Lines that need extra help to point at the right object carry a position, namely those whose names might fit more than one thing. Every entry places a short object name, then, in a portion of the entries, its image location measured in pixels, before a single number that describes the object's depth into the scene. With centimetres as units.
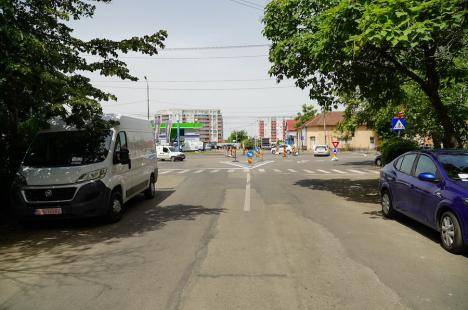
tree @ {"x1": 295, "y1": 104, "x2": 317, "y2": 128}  9606
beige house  7969
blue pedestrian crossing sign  1742
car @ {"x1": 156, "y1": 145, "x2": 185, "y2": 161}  4488
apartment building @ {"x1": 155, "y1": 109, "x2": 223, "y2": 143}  17599
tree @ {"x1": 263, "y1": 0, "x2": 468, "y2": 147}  768
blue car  566
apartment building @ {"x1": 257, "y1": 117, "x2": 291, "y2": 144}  19600
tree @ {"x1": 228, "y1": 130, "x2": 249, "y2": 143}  16630
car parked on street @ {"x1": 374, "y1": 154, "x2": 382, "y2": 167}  2995
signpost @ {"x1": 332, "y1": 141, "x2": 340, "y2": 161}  3861
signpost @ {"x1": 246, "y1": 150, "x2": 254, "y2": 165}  3173
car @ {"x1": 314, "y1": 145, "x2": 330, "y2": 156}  5306
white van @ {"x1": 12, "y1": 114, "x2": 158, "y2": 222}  761
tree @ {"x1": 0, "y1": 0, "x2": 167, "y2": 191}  664
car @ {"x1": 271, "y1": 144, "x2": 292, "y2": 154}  6544
